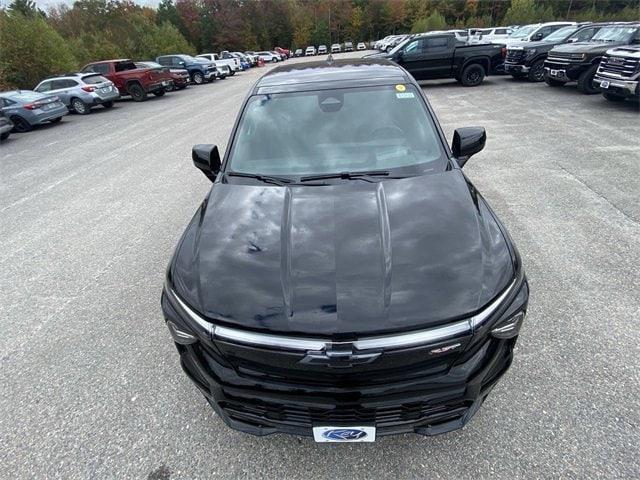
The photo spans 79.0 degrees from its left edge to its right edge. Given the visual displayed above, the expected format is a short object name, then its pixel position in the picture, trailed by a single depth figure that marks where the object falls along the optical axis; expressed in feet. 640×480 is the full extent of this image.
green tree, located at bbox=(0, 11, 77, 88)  59.77
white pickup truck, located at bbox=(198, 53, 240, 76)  95.90
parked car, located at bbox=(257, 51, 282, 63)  163.86
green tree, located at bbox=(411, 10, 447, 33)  192.95
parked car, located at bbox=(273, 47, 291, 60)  194.29
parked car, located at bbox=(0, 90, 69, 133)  40.04
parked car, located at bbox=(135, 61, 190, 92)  63.85
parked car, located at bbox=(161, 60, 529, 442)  5.45
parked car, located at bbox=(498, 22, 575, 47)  52.60
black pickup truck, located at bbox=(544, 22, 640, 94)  33.81
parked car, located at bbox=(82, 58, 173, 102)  58.90
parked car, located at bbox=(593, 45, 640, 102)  27.71
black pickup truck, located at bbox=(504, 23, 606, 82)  41.86
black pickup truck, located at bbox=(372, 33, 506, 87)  46.88
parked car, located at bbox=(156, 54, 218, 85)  79.82
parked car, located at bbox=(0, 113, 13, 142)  36.23
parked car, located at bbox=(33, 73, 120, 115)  48.73
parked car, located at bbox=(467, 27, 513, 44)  83.43
